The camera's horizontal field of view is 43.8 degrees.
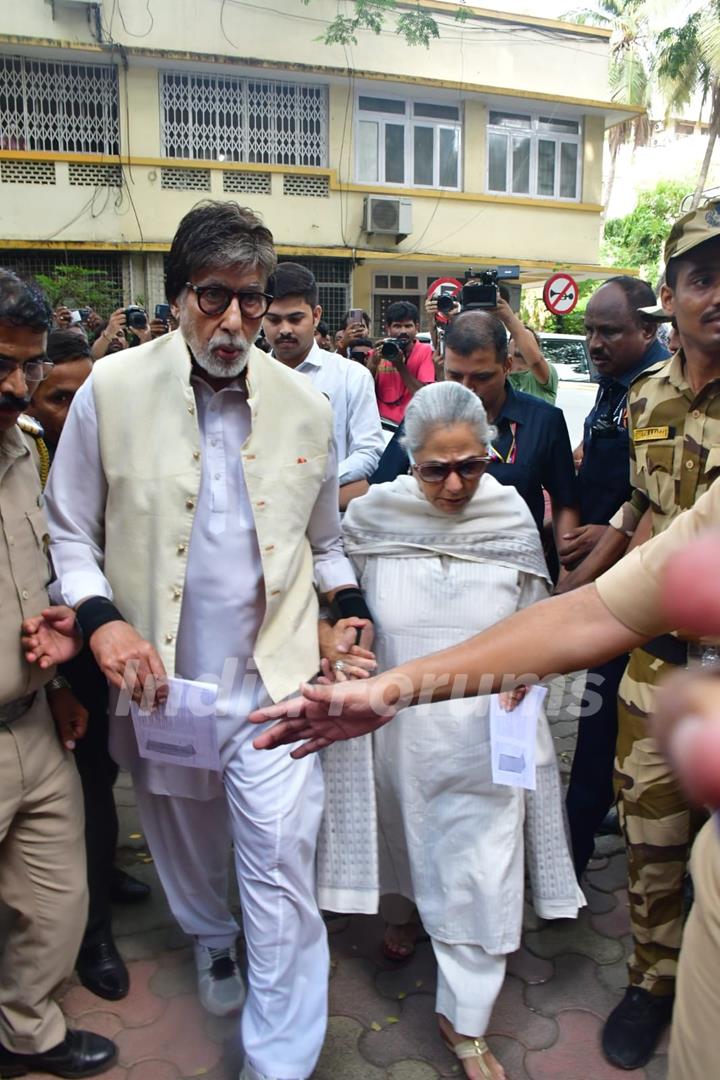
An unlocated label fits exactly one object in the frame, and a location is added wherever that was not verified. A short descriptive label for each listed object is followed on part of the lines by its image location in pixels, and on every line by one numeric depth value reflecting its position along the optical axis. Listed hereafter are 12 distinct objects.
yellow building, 14.97
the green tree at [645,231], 27.27
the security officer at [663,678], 2.40
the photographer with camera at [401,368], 5.38
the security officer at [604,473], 3.04
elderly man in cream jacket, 2.24
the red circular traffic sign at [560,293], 8.79
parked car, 11.33
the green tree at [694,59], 20.81
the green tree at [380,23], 15.67
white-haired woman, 2.42
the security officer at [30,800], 2.15
